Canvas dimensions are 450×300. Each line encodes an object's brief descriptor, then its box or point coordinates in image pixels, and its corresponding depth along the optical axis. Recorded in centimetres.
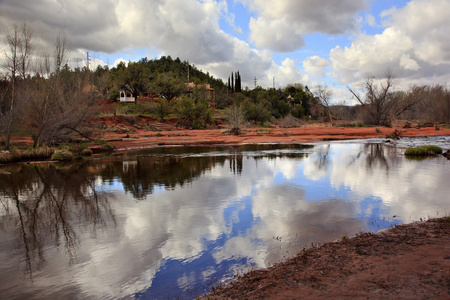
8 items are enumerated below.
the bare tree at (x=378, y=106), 4253
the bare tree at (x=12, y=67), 2097
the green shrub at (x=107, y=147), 2536
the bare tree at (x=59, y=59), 2570
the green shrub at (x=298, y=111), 7388
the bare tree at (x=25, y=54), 2211
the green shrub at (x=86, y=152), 2262
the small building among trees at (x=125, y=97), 6982
